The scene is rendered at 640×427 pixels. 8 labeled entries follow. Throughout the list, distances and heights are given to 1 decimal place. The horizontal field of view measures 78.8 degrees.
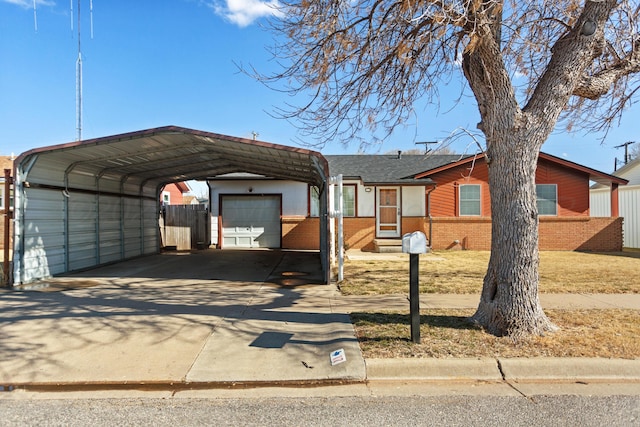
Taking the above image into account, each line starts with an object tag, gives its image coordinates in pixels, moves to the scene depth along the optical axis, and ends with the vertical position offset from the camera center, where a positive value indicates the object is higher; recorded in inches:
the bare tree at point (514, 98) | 195.3 +58.9
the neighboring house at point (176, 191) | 1317.7 +85.8
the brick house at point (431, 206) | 630.5 +12.7
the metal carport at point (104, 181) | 351.3 +40.2
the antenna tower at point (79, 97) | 496.1 +171.7
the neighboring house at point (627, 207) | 701.3 +8.0
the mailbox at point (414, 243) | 177.6 -13.5
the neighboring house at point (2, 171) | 666.8 +87.1
